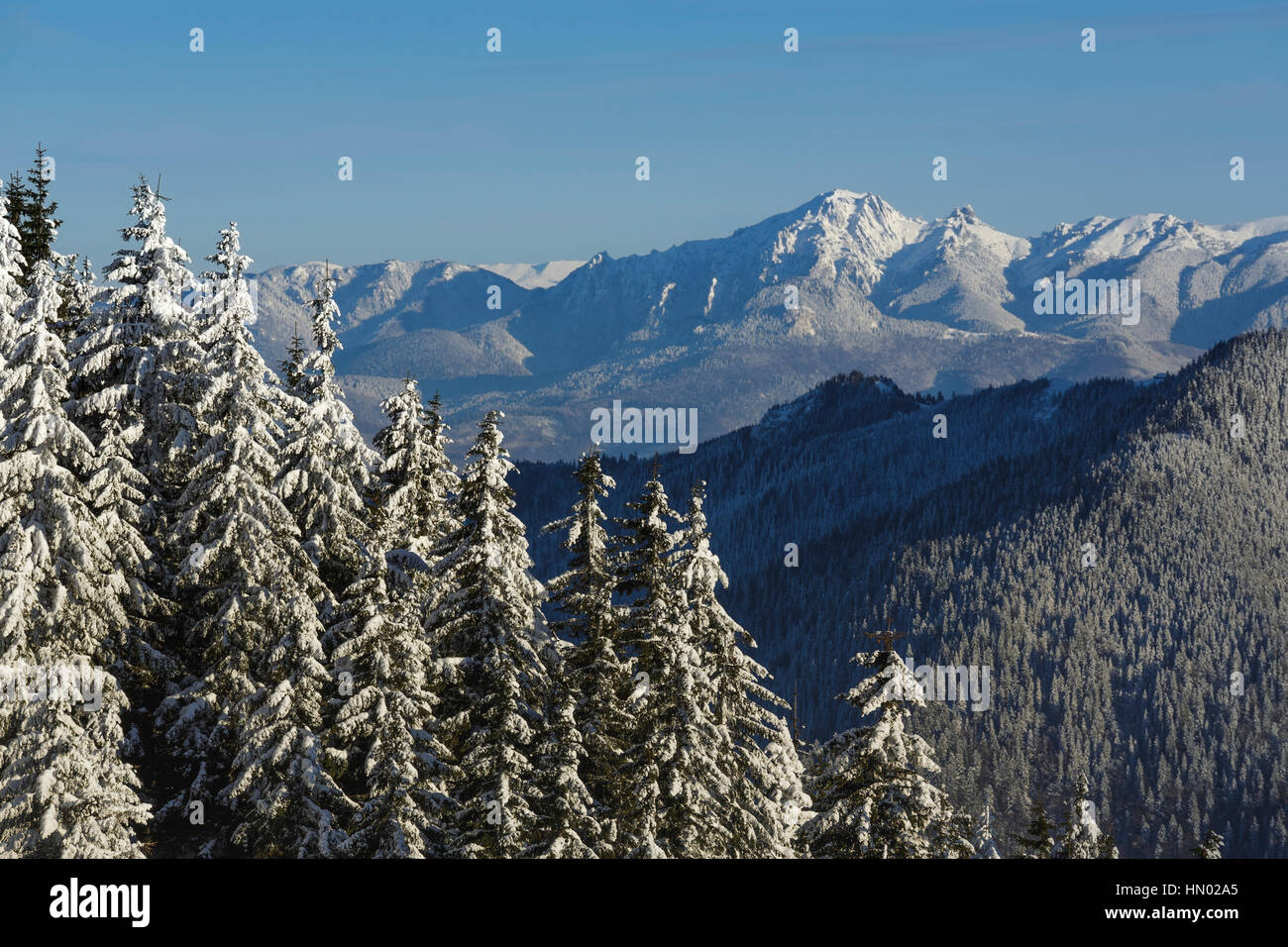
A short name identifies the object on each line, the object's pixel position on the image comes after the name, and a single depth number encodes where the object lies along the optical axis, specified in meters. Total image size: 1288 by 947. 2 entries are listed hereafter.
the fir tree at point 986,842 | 51.28
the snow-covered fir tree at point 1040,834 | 41.25
